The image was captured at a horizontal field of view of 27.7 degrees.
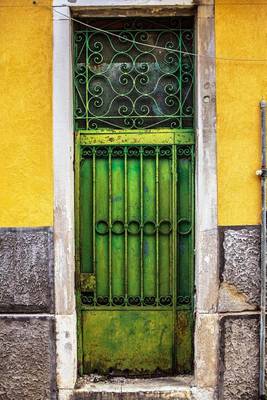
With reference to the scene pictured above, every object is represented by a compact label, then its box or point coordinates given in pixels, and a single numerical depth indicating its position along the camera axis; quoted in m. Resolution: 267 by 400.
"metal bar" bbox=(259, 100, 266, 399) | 4.43
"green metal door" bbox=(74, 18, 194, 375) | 4.65
